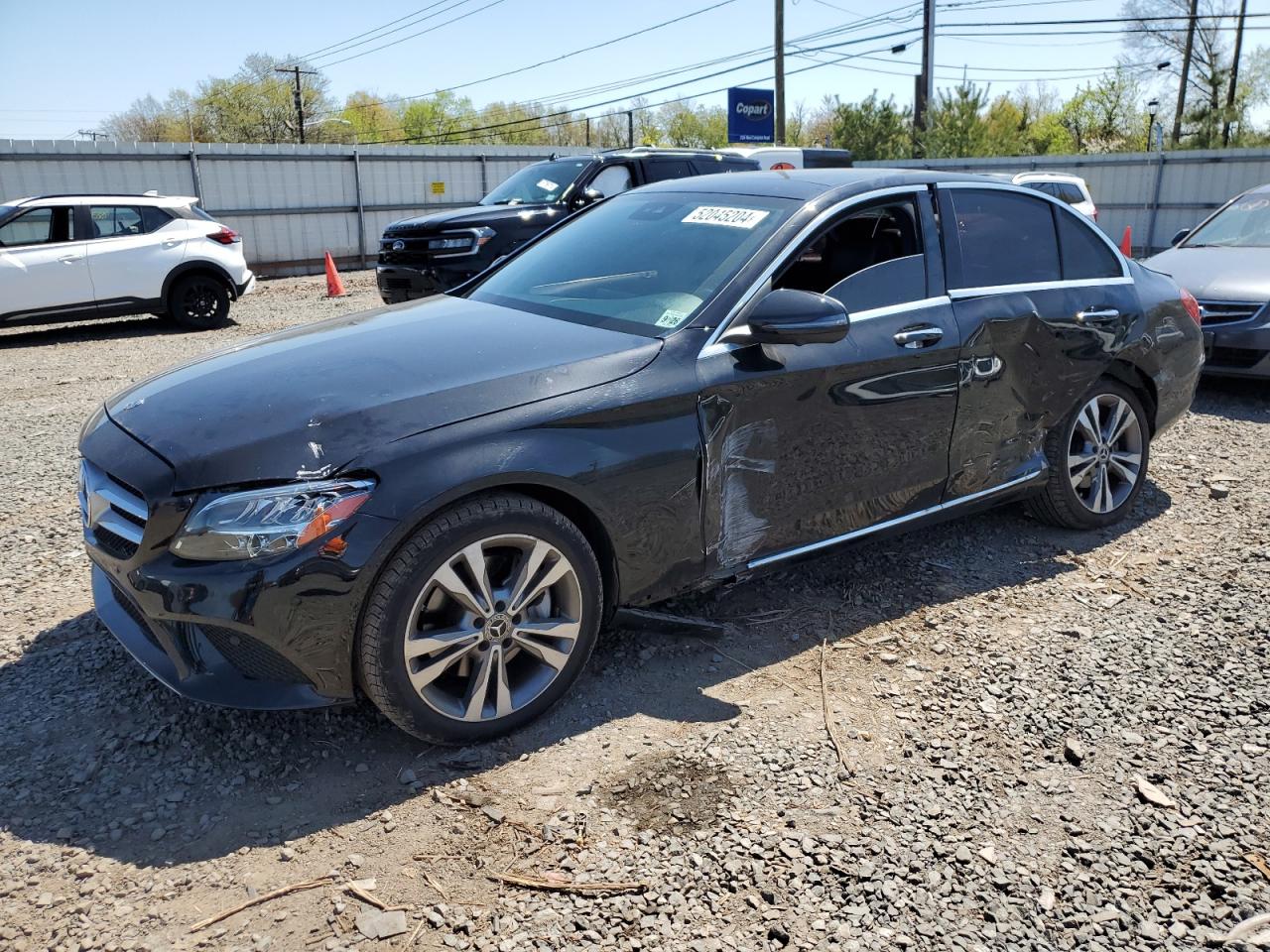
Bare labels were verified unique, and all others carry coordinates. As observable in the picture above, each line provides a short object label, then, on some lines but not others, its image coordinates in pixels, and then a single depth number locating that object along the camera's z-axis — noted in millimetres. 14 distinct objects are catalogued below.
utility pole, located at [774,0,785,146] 26391
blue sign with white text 26047
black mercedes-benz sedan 2764
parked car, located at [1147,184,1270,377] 7477
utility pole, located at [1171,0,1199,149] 44188
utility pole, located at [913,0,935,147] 28125
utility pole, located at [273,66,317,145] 57709
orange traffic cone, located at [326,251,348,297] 15617
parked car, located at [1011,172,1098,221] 13547
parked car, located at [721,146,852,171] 15000
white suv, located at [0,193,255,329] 11352
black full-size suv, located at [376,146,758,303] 10438
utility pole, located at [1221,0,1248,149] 42162
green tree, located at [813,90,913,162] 33062
